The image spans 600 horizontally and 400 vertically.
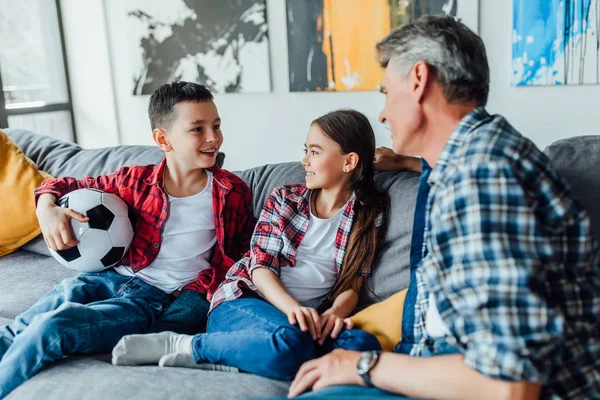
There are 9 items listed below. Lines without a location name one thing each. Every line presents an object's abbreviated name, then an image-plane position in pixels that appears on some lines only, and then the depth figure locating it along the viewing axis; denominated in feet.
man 2.78
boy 5.81
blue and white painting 8.56
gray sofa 4.25
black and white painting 11.45
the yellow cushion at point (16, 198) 7.59
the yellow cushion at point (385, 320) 4.70
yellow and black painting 9.99
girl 4.84
